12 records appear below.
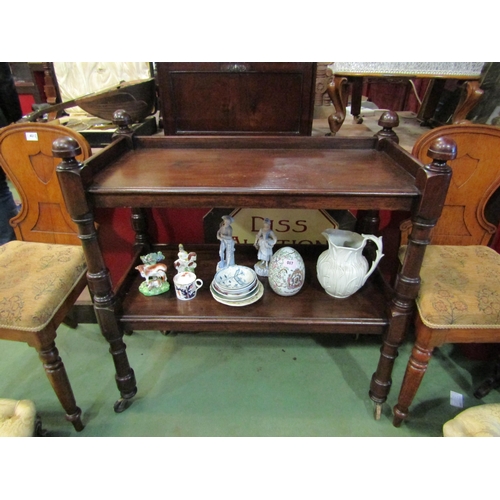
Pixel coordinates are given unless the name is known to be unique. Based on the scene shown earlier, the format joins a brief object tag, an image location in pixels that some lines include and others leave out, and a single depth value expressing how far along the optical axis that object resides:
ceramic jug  1.17
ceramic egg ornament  1.22
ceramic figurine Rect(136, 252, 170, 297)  1.28
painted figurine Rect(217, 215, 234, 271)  1.29
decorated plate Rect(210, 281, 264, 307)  1.21
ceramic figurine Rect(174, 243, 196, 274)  1.29
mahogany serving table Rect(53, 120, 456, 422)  0.94
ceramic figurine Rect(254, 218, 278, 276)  1.30
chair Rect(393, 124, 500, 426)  1.06
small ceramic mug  1.23
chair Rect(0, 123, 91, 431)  1.09
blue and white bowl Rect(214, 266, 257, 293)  1.23
